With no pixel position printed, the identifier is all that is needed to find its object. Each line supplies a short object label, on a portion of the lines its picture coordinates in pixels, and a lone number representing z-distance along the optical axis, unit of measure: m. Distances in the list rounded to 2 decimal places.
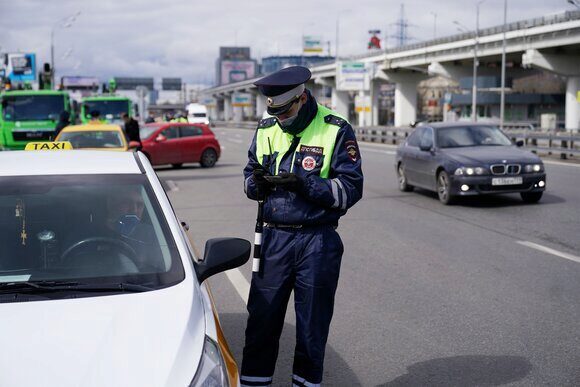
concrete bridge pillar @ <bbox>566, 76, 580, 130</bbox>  56.78
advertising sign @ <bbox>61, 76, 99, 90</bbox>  84.04
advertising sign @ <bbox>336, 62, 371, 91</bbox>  83.19
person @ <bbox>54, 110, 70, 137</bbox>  23.41
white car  3.07
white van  83.57
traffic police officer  4.19
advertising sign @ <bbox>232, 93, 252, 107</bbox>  149.75
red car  27.03
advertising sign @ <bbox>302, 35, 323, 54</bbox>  146.38
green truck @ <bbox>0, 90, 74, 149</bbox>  30.11
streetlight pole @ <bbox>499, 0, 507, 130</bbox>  59.09
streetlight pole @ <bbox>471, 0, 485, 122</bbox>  62.99
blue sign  66.14
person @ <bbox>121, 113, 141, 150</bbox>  22.88
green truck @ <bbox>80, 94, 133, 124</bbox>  36.38
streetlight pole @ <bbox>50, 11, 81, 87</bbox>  51.24
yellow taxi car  18.06
